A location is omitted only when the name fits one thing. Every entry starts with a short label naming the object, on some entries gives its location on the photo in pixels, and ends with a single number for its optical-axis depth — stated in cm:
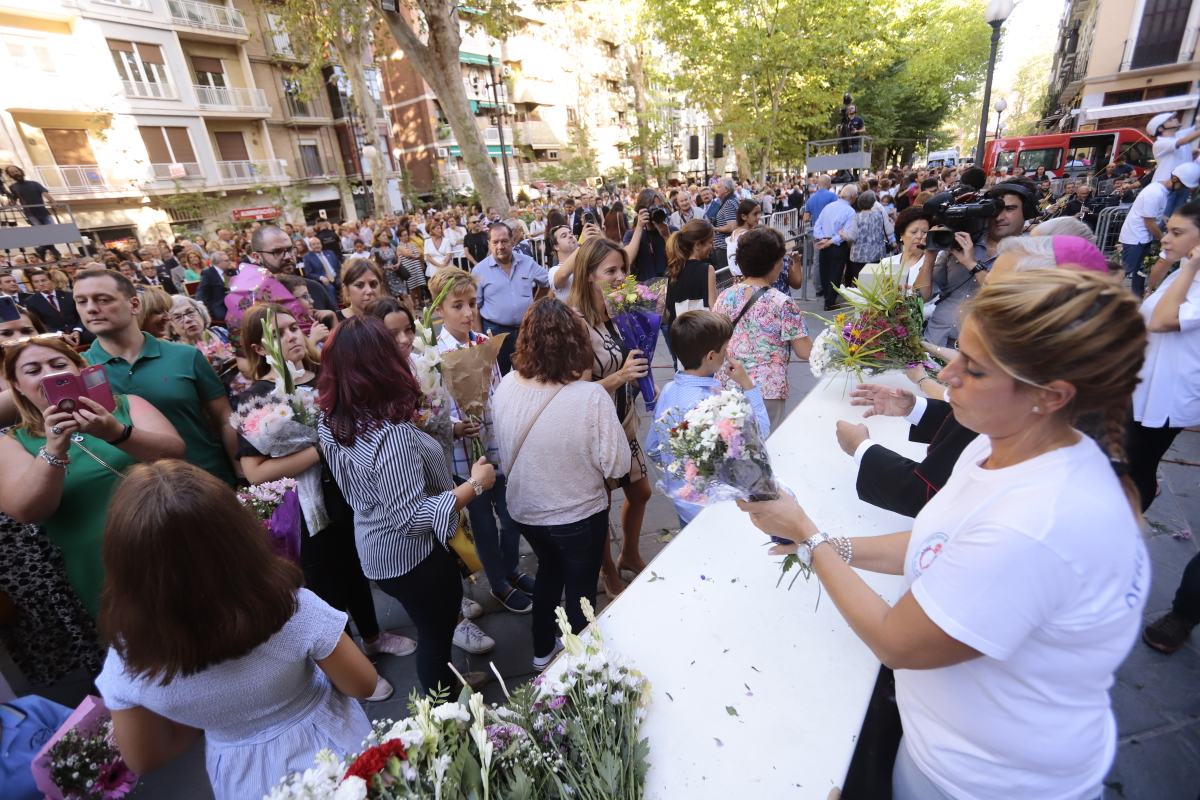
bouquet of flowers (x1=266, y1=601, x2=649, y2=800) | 116
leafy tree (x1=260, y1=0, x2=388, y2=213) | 1328
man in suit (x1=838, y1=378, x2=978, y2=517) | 177
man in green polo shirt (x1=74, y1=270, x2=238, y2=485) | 281
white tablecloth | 134
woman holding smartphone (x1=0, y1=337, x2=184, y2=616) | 218
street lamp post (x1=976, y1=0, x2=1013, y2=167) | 866
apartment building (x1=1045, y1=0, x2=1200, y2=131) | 2652
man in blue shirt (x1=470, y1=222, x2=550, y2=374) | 499
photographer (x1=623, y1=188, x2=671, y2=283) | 645
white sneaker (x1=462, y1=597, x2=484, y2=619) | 339
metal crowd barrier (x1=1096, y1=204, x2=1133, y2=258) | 977
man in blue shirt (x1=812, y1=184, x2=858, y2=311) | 855
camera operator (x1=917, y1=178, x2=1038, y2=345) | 375
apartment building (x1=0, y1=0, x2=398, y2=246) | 2028
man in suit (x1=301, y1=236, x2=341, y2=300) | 859
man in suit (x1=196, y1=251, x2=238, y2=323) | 687
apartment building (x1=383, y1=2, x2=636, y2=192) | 3375
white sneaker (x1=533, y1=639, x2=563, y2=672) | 290
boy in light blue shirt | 267
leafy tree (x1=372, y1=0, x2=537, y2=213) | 1062
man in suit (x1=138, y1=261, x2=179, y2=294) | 1102
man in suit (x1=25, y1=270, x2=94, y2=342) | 743
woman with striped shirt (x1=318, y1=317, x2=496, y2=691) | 210
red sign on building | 2570
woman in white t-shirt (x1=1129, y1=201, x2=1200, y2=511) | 262
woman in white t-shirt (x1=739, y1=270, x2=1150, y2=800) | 93
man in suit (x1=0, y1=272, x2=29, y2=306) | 707
